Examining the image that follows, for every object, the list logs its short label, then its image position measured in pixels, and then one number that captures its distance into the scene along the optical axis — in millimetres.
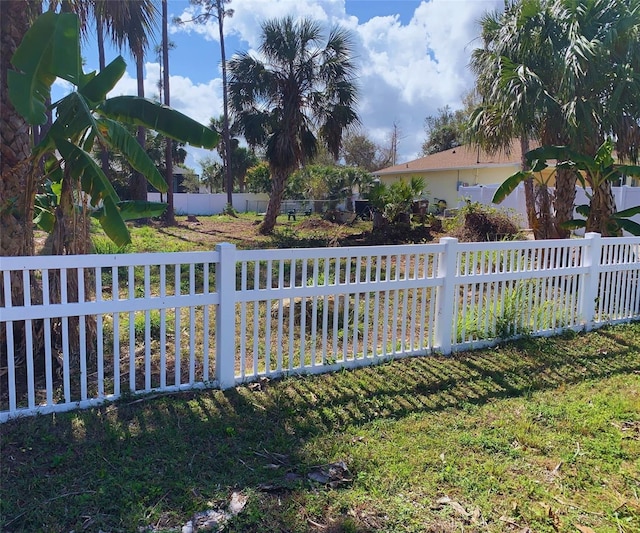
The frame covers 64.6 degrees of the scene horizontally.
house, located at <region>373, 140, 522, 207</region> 24641
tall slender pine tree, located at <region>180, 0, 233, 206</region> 27334
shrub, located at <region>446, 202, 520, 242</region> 12797
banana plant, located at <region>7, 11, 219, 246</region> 3631
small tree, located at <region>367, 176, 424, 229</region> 15117
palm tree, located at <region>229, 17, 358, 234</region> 16234
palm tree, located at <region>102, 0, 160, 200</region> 7215
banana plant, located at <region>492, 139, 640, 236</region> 8430
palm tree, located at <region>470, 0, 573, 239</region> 9834
